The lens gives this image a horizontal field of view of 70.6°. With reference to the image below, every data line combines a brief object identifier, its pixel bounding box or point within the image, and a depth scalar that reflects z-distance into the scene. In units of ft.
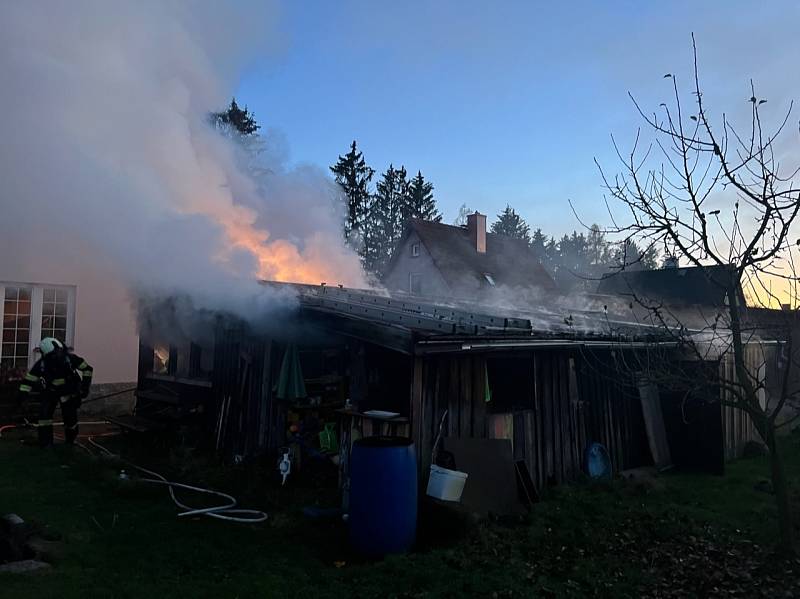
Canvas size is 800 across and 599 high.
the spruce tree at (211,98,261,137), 107.46
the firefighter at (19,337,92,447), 32.48
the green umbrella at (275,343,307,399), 27.91
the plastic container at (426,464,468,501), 21.53
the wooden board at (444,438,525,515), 23.04
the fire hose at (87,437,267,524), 21.88
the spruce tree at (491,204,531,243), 210.18
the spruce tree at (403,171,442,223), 151.74
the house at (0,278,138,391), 40.63
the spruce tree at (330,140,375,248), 133.90
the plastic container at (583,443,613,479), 29.96
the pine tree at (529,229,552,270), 226.99
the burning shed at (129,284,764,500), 23.45
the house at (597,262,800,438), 51.11
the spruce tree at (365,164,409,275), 134.41
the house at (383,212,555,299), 87.10
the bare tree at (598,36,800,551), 17.92
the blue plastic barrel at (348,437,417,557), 19.10
